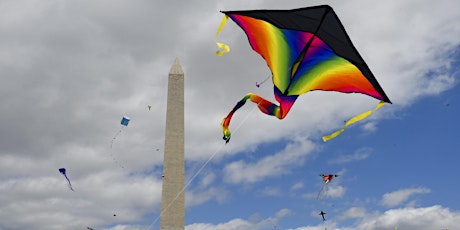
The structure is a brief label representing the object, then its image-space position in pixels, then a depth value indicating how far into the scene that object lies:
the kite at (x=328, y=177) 19.27
